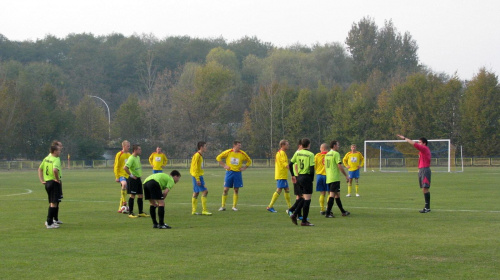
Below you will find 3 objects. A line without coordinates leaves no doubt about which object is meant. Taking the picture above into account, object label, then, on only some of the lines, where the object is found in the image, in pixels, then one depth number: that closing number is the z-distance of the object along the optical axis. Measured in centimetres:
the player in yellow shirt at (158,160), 2338
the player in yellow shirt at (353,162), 2559
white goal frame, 5465
